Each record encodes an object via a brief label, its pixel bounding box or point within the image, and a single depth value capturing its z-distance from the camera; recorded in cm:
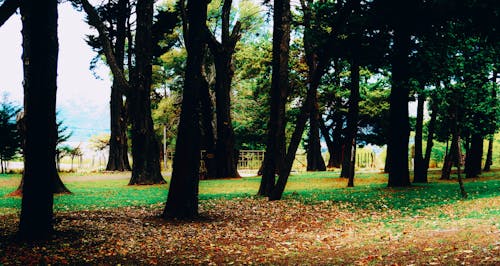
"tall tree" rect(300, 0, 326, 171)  3662
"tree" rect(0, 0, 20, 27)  1041
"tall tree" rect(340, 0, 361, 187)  1559
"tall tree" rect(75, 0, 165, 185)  2305
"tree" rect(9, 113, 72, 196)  1595
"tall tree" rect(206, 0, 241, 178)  2739
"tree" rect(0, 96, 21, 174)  3288
